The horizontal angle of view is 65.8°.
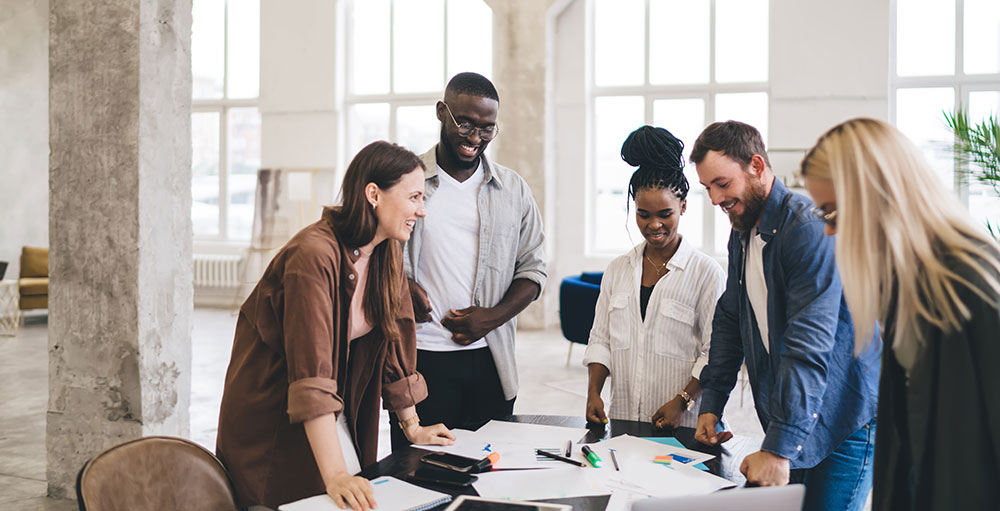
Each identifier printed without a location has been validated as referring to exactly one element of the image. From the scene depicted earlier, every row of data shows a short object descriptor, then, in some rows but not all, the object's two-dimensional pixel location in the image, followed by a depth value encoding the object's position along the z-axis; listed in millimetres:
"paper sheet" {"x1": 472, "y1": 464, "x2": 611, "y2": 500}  1694
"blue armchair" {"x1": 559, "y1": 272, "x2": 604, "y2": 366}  6848
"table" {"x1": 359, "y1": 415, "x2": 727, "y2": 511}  1655
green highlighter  1876
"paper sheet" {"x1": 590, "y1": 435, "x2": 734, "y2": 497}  1716
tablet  1589
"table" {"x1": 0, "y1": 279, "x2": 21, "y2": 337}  9164
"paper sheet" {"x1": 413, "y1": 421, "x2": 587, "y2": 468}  1933
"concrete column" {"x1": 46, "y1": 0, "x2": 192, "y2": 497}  3459
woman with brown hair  1784
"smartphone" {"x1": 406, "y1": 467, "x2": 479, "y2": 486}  1764
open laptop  1206
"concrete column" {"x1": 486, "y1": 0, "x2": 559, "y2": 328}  9609
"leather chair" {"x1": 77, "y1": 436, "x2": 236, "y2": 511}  1645
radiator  11242
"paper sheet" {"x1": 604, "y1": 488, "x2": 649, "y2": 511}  1609
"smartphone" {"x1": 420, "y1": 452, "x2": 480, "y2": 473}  1857
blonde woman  1108
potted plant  5094
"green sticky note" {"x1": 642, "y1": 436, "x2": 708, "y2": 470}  2055
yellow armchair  9297
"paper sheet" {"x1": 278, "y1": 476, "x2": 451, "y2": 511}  1617
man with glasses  2553
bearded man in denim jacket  1742
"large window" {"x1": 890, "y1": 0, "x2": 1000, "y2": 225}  9016
